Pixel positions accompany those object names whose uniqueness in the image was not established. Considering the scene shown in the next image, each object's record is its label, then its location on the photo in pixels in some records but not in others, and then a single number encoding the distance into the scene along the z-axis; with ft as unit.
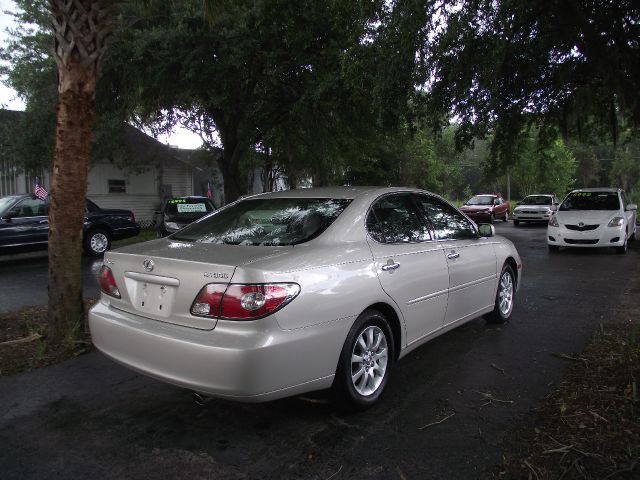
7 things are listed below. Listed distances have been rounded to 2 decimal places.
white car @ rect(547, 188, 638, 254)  39.34
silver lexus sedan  9.43
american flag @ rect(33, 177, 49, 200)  39.19
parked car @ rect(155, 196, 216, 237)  41.81
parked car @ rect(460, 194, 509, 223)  79.56
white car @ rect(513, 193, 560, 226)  74.43
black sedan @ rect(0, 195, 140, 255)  35.96
